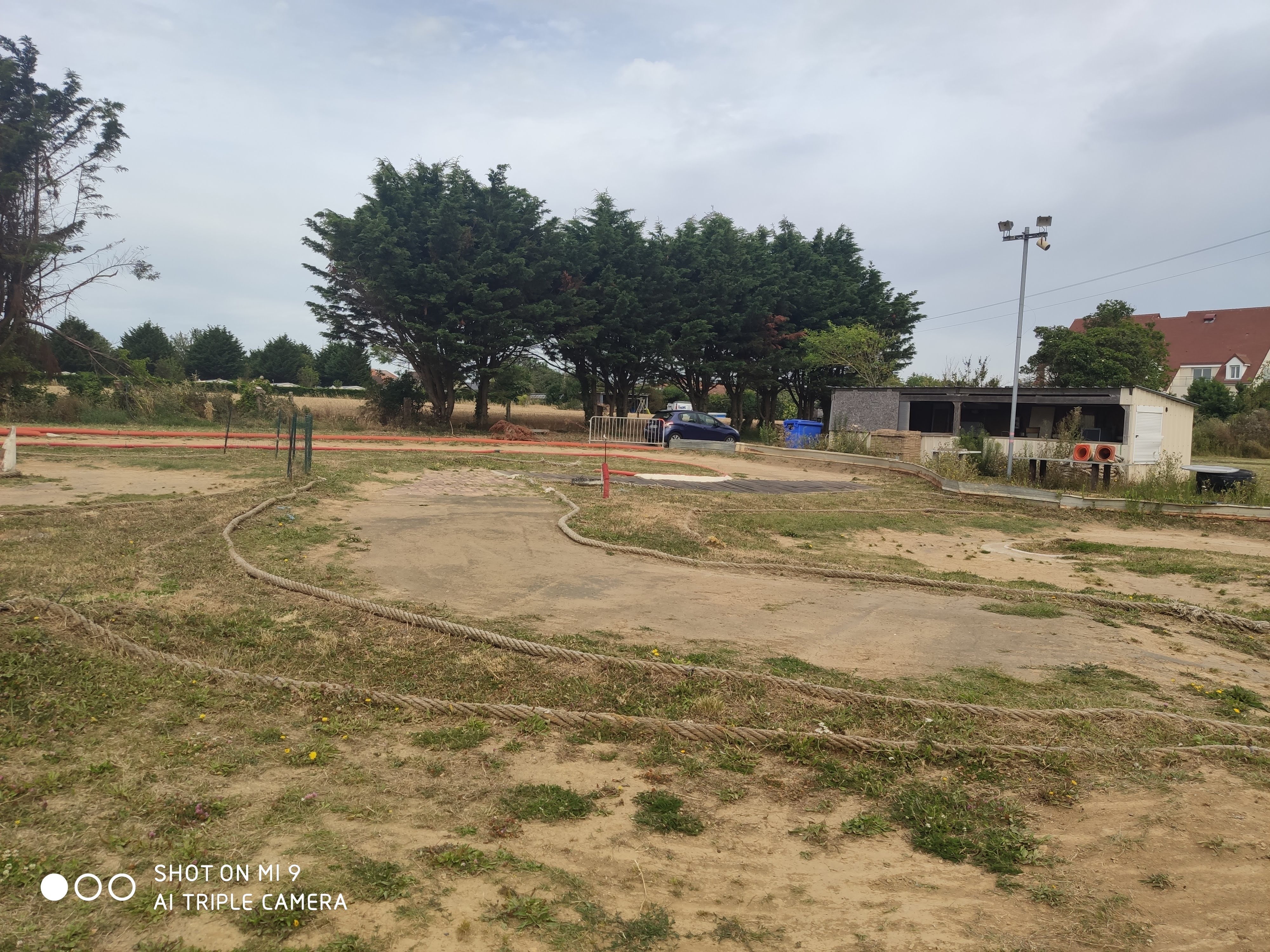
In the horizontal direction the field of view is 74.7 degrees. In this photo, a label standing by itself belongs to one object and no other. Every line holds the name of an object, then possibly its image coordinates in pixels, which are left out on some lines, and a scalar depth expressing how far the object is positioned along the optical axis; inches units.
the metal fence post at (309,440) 545.6
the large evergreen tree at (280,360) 2805.1
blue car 1146.0
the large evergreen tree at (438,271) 1129.4
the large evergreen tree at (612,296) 1294.3
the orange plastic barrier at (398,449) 714.2
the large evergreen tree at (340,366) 2746.1
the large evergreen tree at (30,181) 989.2
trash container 1138.0
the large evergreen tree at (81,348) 1050.7
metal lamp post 722.2
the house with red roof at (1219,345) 2180.1
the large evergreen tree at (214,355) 2564.0
